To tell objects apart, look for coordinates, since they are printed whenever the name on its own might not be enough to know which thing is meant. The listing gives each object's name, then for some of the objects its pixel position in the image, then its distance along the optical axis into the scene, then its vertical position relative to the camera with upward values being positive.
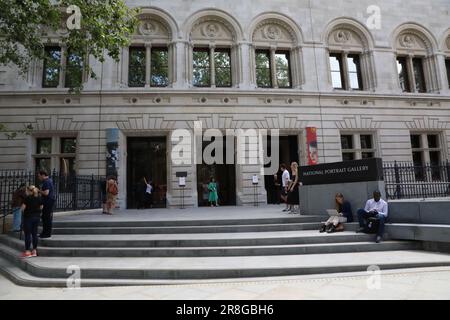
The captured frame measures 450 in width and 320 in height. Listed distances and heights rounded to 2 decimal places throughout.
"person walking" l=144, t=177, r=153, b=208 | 17.64 +0.63
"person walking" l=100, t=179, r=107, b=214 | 15.21 +0.87
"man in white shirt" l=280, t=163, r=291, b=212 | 14.29 +1.00
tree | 11.51 +7.23
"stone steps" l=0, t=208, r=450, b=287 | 6.45 -1.26
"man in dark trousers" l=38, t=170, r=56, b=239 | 9.07 +0.10
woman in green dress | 17.97 +0.58
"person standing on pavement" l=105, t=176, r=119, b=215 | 13.91 +0.60
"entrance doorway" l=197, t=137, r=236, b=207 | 18.98 +1.41
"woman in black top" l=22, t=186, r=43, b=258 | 8.02 -0.21
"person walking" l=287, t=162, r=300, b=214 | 12.68 +0.26
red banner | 18.98 +3.37
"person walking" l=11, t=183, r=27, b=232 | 10.94 -0.05
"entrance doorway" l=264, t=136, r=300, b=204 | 19.55 +2.84
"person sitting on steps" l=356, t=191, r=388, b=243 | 8.84 -0.37
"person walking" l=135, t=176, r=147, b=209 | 17.77 +0.78
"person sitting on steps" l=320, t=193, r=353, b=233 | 9.26 -0.58
